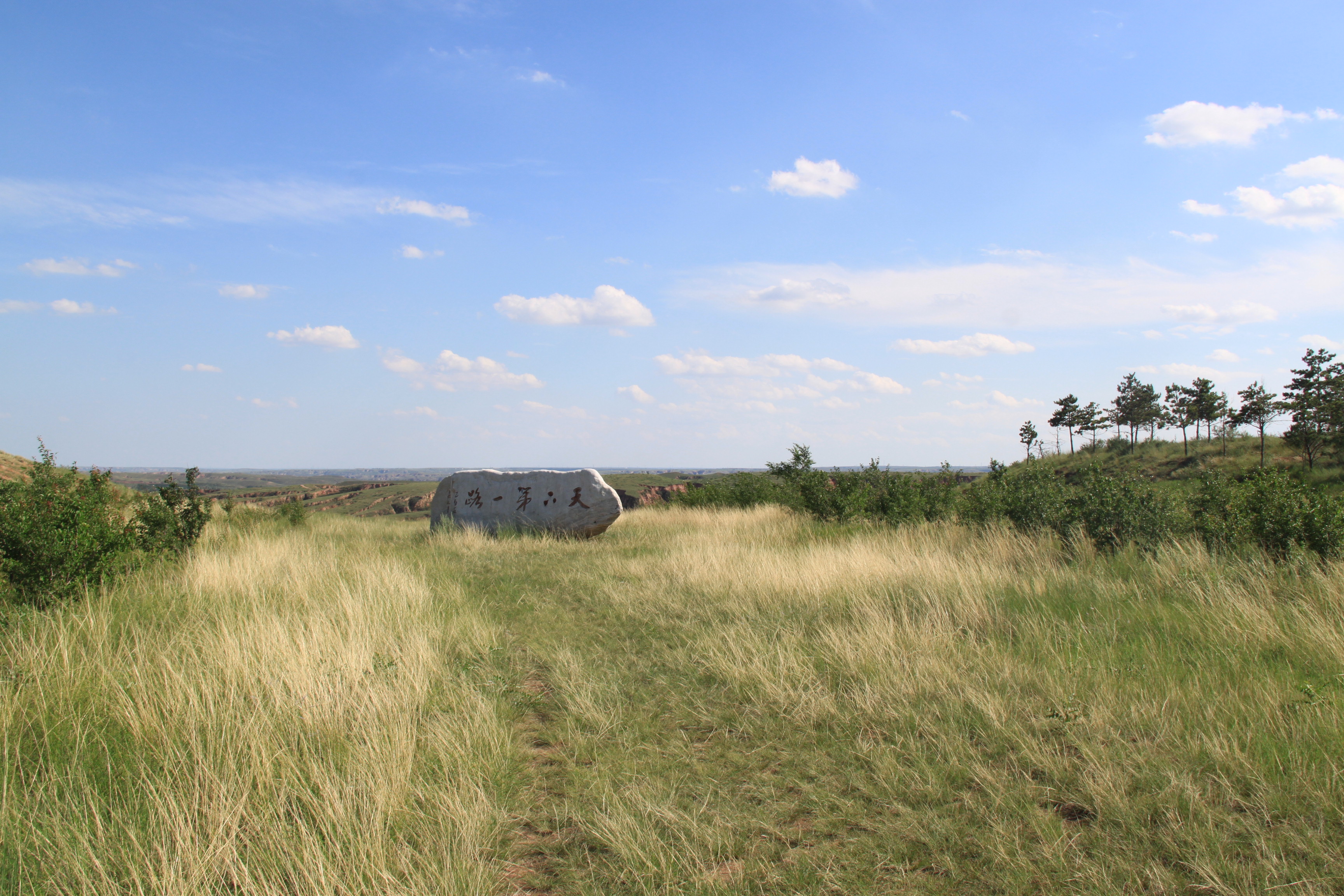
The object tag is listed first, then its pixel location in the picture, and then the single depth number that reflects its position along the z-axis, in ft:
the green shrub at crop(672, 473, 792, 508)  76.84
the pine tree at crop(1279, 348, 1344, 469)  117.08
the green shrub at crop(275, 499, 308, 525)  59.41
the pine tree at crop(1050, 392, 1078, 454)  242.37
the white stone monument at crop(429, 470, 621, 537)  52.08
